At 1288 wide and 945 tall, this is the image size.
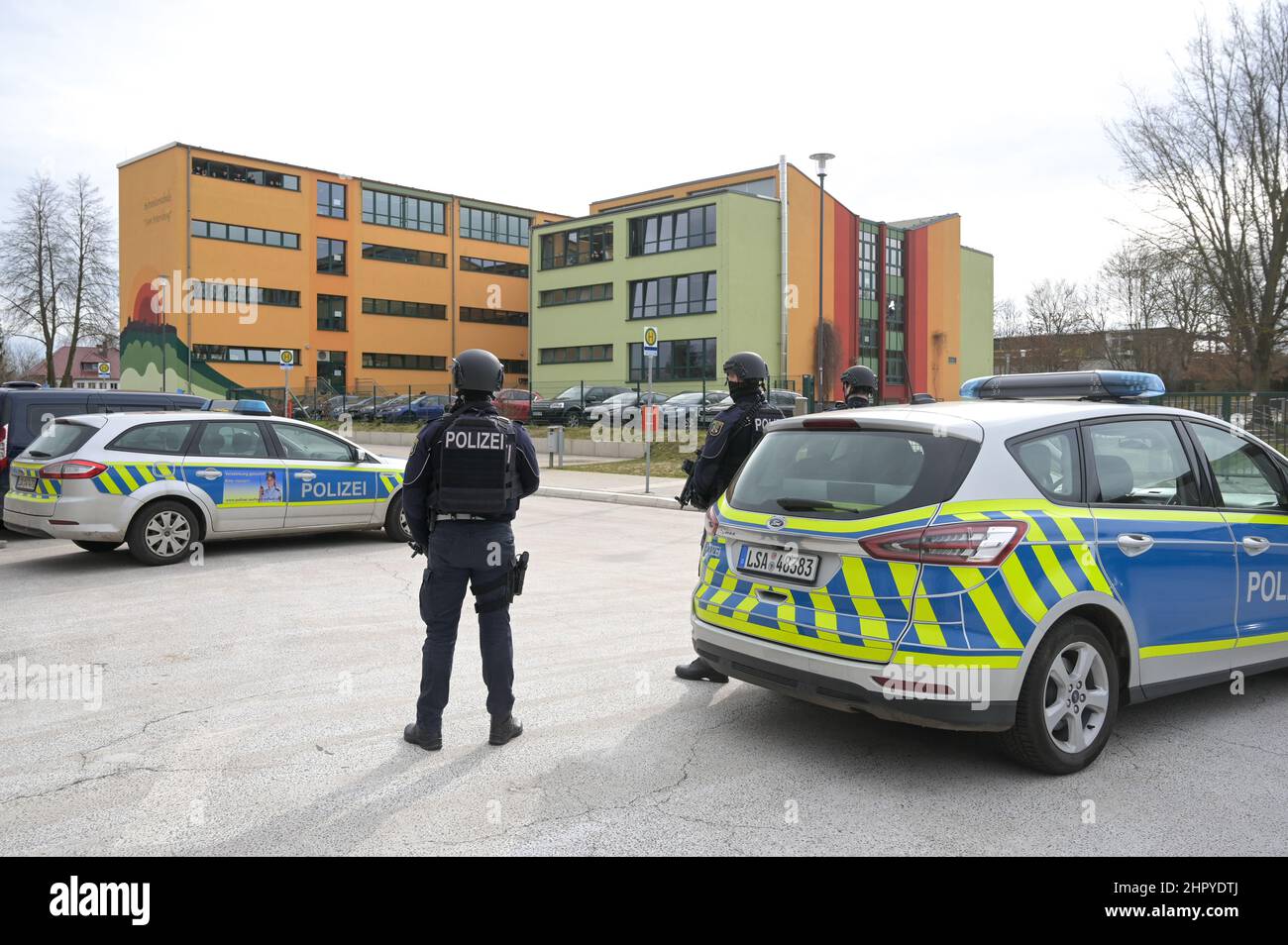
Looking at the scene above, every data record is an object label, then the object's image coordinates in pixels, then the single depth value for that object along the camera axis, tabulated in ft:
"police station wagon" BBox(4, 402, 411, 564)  29.81
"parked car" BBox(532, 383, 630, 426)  104.94
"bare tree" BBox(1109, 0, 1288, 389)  75.31
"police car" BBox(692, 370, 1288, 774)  12.41
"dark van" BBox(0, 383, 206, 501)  35.76
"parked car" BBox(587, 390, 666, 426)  95.66
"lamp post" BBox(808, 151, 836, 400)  97.76
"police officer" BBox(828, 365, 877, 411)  24.02
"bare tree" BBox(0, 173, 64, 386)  150.61
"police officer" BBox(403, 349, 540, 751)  14.61
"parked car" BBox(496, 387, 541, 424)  103.65
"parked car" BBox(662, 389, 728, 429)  86.84
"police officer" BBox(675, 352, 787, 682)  18.75
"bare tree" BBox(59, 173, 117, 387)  154.10
